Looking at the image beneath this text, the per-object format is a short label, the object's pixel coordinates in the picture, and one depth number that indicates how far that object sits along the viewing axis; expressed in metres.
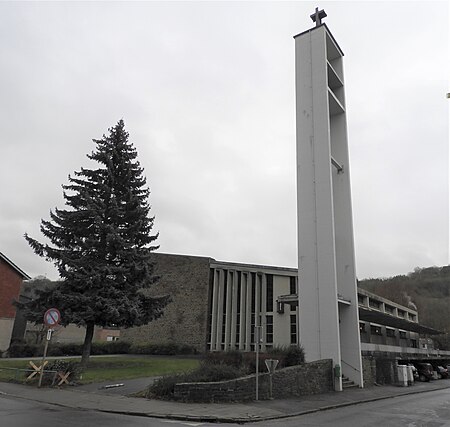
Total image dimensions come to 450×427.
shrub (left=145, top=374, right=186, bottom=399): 14.41
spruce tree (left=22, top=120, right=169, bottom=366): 20.59
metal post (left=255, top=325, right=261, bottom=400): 14.84
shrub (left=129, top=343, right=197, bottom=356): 38.66
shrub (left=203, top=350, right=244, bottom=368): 17.70
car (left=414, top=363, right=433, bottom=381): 36.44
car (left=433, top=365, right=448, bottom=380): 42.83
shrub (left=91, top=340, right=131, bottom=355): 36.82
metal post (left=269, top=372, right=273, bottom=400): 15.50
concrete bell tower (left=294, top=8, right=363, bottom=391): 22.22
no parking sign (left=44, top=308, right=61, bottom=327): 16.09
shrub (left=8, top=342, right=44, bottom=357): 31.33
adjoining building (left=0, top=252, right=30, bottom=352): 34.22
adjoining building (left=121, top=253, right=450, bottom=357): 38.50
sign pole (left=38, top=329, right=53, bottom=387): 16.37
